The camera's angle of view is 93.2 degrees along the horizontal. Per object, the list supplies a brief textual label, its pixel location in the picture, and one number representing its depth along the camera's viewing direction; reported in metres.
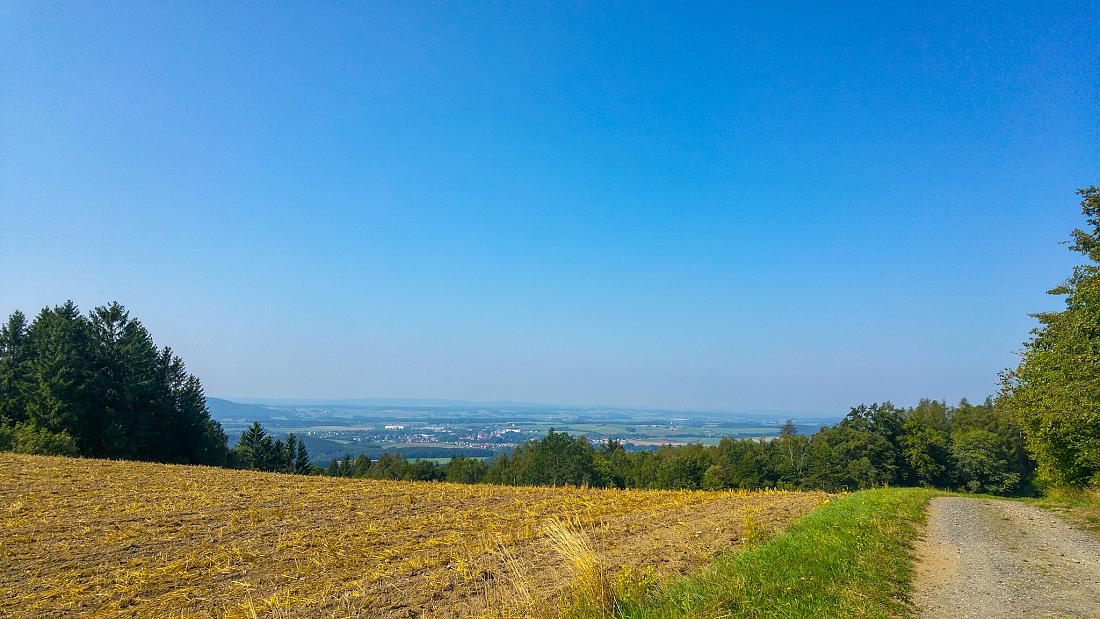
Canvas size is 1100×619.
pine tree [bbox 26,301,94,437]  43.25
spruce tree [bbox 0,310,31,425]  45.50
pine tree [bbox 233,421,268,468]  77.31
